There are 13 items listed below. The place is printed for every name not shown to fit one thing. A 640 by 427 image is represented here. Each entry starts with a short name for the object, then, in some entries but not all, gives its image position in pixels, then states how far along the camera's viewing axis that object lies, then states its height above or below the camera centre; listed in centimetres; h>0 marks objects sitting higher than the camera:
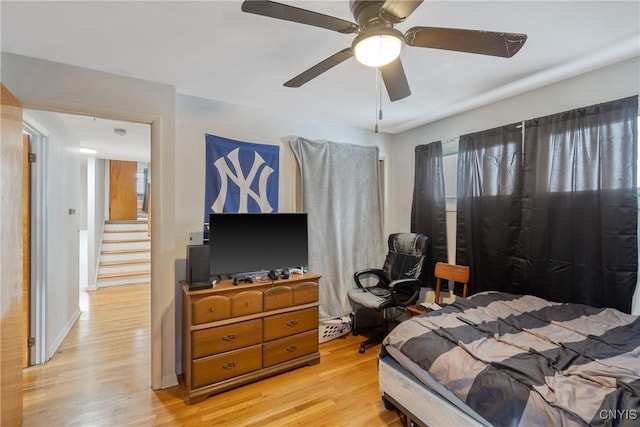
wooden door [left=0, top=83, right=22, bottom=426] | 161 -27
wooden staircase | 556 -82
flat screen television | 245 -25
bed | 120 -74
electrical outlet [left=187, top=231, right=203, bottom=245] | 262 -21
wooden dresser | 221 -97
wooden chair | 289 -62
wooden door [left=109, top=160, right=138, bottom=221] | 722 +61
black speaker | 231 -40
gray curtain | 325 +3
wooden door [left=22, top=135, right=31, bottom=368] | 260 -33
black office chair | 302 -72
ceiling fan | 120 +83
